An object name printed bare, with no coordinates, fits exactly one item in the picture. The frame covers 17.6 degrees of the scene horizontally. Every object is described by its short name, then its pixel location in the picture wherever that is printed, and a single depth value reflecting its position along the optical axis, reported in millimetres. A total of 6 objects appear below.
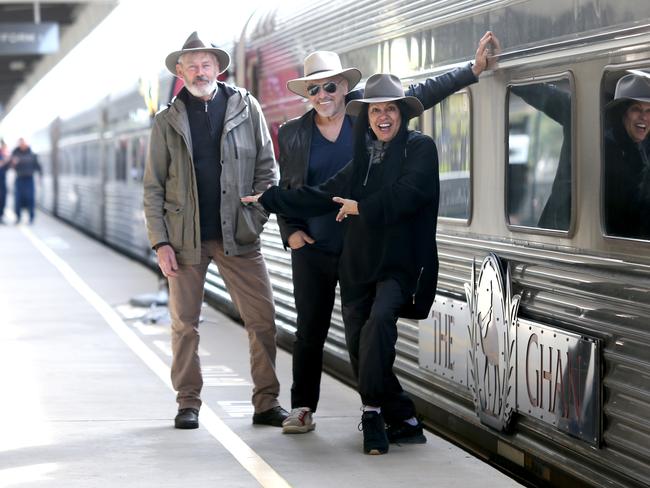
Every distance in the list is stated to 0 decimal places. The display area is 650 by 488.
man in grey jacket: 10221
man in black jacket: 9877
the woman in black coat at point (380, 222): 9194
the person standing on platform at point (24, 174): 44872
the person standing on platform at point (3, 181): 46368
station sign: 42117
